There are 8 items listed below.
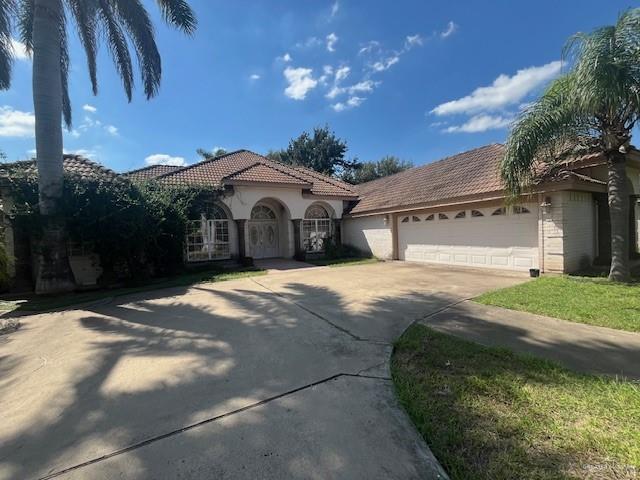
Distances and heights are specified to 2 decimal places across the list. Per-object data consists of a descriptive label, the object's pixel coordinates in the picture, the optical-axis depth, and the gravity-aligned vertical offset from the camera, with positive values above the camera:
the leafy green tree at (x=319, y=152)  39.31 +10.62
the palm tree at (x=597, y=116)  7.31 +2.95
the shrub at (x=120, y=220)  10.10 +0.72
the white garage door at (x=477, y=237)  10.99 -0.36
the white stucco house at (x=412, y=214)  10.41 +0.76
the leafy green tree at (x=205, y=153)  40.34 +11.18
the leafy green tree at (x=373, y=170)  41.94 +8.66
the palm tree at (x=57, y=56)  9.16 +6.52
